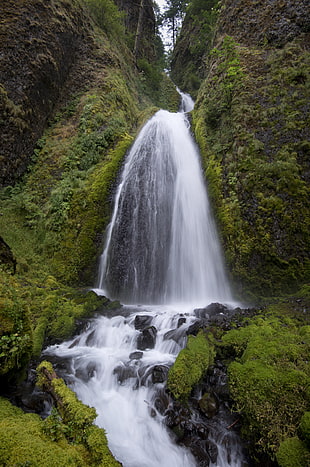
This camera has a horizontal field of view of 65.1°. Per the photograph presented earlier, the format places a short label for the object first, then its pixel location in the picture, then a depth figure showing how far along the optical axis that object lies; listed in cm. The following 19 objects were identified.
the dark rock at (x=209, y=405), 344
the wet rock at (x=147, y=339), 502
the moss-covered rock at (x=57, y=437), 187
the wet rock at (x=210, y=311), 583
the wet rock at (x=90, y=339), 529
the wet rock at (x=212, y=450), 309
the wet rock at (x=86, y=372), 431
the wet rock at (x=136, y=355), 466
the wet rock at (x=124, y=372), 426
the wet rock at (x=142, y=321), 562
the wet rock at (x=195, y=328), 492
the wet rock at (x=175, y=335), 498
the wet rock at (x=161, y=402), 361
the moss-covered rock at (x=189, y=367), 365
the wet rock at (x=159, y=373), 399
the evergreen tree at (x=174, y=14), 3372
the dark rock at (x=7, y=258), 569
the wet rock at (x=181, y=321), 546
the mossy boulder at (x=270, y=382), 285
